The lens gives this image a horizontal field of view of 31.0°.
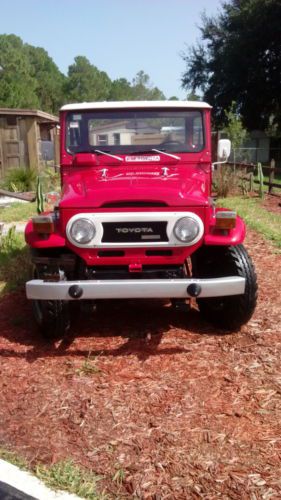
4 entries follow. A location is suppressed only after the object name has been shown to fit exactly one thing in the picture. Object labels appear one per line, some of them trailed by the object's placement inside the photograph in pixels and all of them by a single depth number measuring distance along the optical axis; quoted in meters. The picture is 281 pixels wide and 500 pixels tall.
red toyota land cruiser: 3.59
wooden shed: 15.98
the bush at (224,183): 12.53
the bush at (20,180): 14.18
